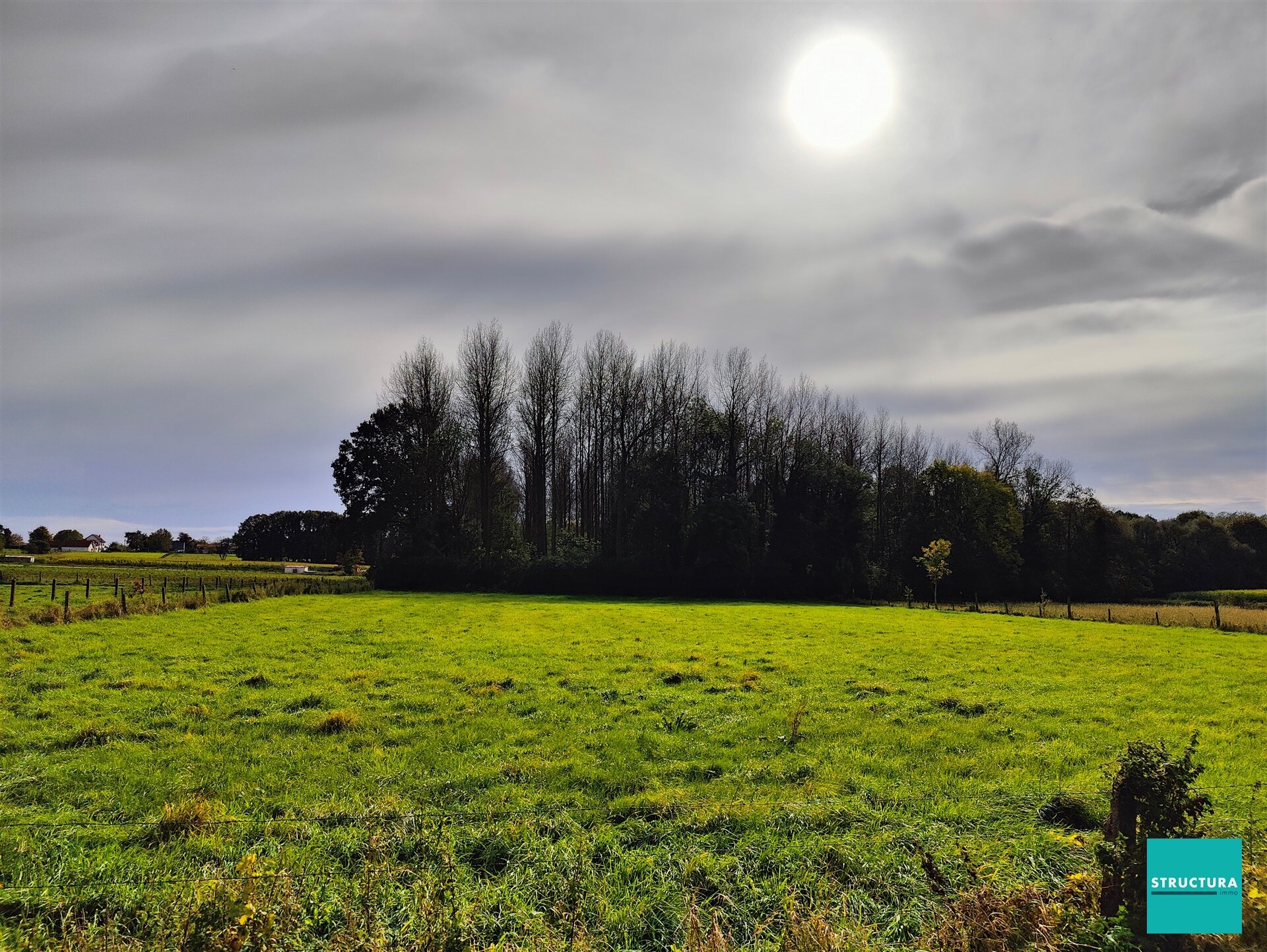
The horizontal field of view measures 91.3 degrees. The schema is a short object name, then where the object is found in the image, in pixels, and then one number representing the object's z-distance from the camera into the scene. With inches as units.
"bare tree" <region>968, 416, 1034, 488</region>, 2539.4
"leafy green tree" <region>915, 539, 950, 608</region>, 1766.7
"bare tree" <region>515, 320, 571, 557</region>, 2183.8
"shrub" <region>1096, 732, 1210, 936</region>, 150.3
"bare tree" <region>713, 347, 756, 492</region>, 2111.2
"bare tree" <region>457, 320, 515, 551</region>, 2112.5
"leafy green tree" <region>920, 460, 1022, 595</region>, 2167.8
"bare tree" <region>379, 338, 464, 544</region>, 1967.3
